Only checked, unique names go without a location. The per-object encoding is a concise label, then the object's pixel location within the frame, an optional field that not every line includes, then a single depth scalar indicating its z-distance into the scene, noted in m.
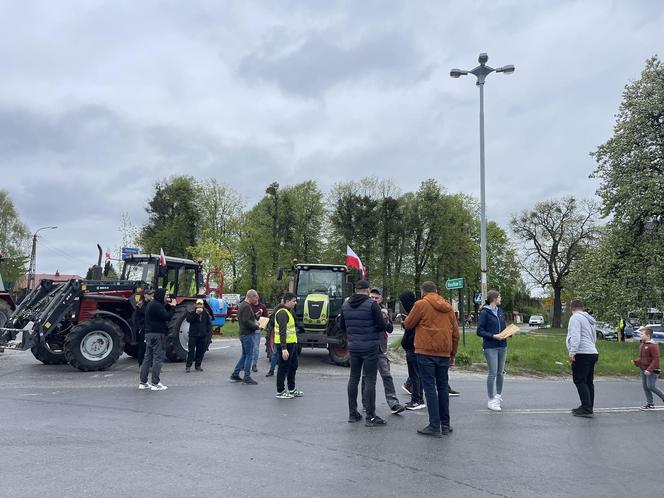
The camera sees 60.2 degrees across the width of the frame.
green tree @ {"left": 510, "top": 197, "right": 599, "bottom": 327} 50.62
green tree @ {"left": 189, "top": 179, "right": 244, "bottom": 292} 50.47
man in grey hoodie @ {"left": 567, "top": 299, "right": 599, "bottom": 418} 8.64
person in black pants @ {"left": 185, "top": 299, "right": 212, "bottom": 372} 12.98
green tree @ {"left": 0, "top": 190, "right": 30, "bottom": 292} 63.69
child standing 9.73
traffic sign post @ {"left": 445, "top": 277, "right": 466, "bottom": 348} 16.80
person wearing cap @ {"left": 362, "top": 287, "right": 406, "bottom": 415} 8.26
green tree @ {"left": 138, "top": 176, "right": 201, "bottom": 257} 51.59
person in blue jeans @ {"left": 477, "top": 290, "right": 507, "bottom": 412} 8.98
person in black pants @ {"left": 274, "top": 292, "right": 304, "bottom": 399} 9.51
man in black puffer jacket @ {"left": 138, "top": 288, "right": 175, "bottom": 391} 10.27
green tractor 14.73
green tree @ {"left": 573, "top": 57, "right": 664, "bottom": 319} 23.44
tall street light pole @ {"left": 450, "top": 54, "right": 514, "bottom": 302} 16.97
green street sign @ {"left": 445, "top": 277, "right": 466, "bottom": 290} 16.80
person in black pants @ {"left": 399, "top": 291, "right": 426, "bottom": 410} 8.95
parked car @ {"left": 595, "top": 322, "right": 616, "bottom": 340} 40.88
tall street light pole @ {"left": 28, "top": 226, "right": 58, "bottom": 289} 47.61
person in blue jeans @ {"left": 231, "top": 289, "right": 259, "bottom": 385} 11.23
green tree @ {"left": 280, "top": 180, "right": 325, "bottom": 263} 50.91
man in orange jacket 7.11
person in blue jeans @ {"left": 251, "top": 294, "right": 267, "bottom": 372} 12.16
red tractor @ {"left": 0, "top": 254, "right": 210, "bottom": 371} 12.70
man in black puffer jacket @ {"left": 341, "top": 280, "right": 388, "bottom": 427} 7.70
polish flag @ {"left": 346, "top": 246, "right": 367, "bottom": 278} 15.92
